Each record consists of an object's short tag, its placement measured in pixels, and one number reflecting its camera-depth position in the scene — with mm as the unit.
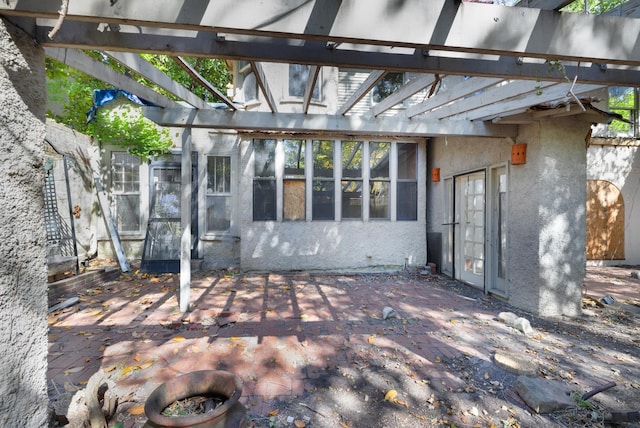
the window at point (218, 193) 7691
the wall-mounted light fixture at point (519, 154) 4574
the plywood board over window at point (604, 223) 8000
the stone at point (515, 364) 2846
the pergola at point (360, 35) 1435
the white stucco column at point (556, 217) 4336
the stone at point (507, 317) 4062
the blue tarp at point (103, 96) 7229
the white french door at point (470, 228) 5699
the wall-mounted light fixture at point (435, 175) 7075
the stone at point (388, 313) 4207
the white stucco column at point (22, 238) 1325
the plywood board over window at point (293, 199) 7176
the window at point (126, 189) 7852
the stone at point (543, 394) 2346
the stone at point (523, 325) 3758
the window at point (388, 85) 8742
